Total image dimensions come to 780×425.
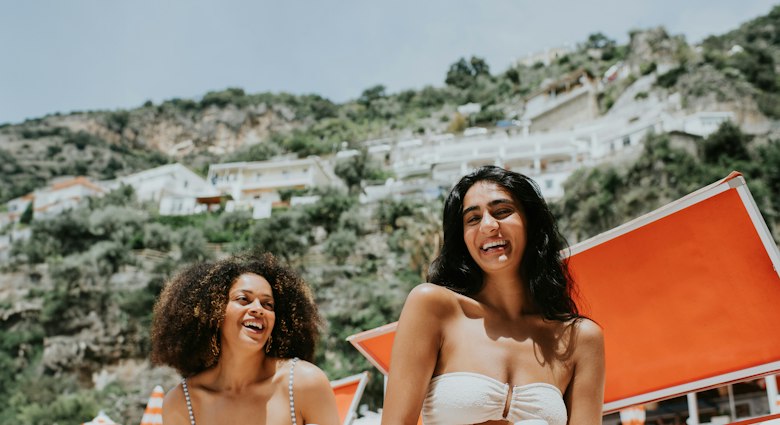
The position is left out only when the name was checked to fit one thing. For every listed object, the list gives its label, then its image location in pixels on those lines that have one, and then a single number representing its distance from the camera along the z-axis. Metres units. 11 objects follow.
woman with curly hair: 2.51
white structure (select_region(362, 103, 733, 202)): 35.72
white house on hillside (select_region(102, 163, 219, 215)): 49.78
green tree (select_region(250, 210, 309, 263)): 34.53
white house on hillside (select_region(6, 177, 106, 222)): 51.16
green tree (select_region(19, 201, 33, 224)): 51.31
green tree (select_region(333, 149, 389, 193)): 47.28
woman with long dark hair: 1.93
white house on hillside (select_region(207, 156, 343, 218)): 52.16
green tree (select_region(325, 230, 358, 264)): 34.25
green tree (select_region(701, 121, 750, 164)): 28.38
